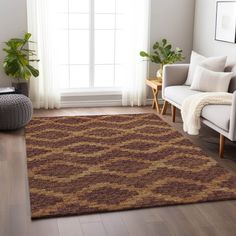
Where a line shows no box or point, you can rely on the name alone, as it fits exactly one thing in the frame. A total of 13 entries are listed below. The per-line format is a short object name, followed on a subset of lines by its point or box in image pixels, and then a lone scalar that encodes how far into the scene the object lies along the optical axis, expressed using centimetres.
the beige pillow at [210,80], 473
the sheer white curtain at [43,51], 557
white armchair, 385
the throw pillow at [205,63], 497
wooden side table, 562
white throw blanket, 425
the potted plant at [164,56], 579
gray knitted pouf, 462
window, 589
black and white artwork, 511
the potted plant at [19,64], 536
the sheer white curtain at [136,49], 584
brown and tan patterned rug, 312
